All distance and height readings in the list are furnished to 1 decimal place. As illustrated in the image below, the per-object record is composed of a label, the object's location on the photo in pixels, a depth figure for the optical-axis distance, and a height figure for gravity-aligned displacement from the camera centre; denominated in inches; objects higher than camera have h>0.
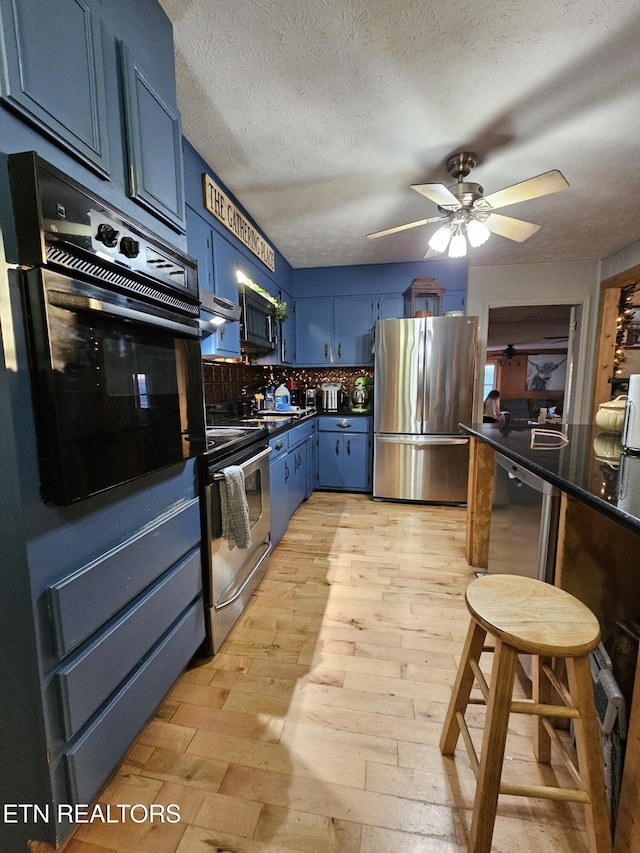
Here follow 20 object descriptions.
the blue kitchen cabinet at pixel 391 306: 144.3 +35.2
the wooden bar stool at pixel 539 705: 29.5 -27.7
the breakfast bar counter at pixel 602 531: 26.2 -17.6
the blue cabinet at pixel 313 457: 137.2 -27.6
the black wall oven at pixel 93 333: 27.9 +5.9
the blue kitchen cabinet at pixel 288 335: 136.9 +23.4
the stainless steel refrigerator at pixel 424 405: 123.9 -5.9
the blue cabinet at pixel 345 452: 140.7 -26.1
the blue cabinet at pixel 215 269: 72.2 +28.3
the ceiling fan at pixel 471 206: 64.6 +38.4
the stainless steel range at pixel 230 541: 56.4 -27.2
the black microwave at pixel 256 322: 91.4 +20.4
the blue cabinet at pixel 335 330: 147.4 +26.0
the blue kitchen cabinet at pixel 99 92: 27.7 +30.1
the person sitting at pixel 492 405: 231.9 -11.5
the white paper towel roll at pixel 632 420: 42.5 -4.2
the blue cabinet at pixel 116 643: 31.2 -27.9
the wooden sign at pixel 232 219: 77.0 +44.5
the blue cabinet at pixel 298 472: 111.3 -28.6
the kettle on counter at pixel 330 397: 148.1 -3.1
